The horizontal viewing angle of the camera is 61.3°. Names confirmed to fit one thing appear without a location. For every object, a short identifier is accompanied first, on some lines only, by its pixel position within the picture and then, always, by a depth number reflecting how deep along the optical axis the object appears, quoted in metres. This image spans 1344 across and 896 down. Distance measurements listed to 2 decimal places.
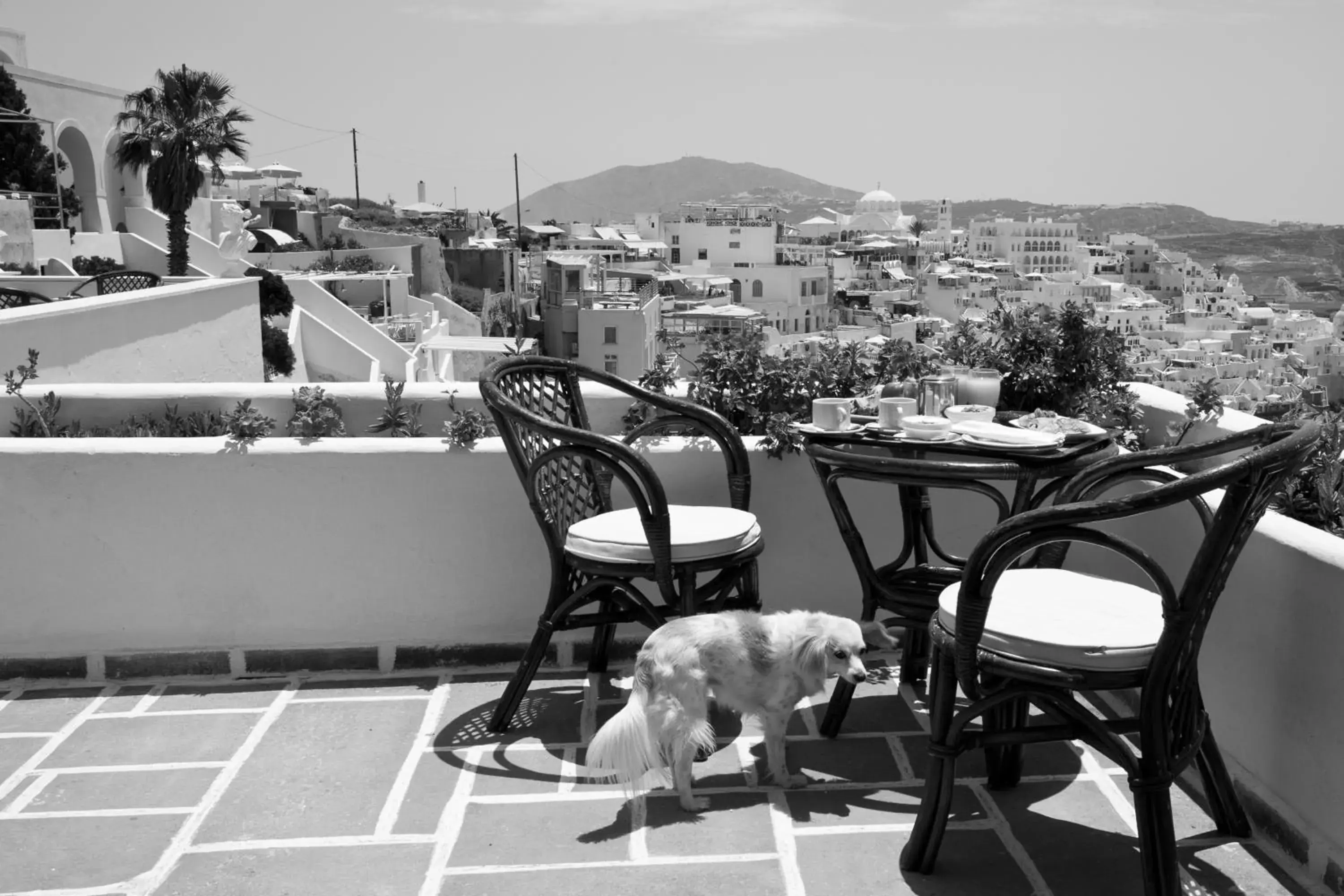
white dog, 2.41
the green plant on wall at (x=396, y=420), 3.85
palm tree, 24.11
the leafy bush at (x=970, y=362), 3.60
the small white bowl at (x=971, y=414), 3.04
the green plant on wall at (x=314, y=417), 3.47
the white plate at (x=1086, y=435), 2.83
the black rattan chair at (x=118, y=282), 10.22
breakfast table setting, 2.69
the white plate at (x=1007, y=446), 2.70
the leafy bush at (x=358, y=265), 35.66
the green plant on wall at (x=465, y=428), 3.37
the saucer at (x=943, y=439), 2.81
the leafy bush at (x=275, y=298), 16.58
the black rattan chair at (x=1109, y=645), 1.92
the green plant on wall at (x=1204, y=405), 3.33
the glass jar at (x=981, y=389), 3.26
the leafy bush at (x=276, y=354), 14.50
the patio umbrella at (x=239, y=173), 67.12
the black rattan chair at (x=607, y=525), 2.78
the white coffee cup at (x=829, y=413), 2.98
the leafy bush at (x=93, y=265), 20.72
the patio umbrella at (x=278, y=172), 74.38
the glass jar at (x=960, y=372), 3.26
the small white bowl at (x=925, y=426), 2.86
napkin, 2.74
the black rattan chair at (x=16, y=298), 8.68
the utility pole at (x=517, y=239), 52.44
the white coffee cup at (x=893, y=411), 3.01
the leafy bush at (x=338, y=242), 48.09
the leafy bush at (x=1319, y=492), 2.61
